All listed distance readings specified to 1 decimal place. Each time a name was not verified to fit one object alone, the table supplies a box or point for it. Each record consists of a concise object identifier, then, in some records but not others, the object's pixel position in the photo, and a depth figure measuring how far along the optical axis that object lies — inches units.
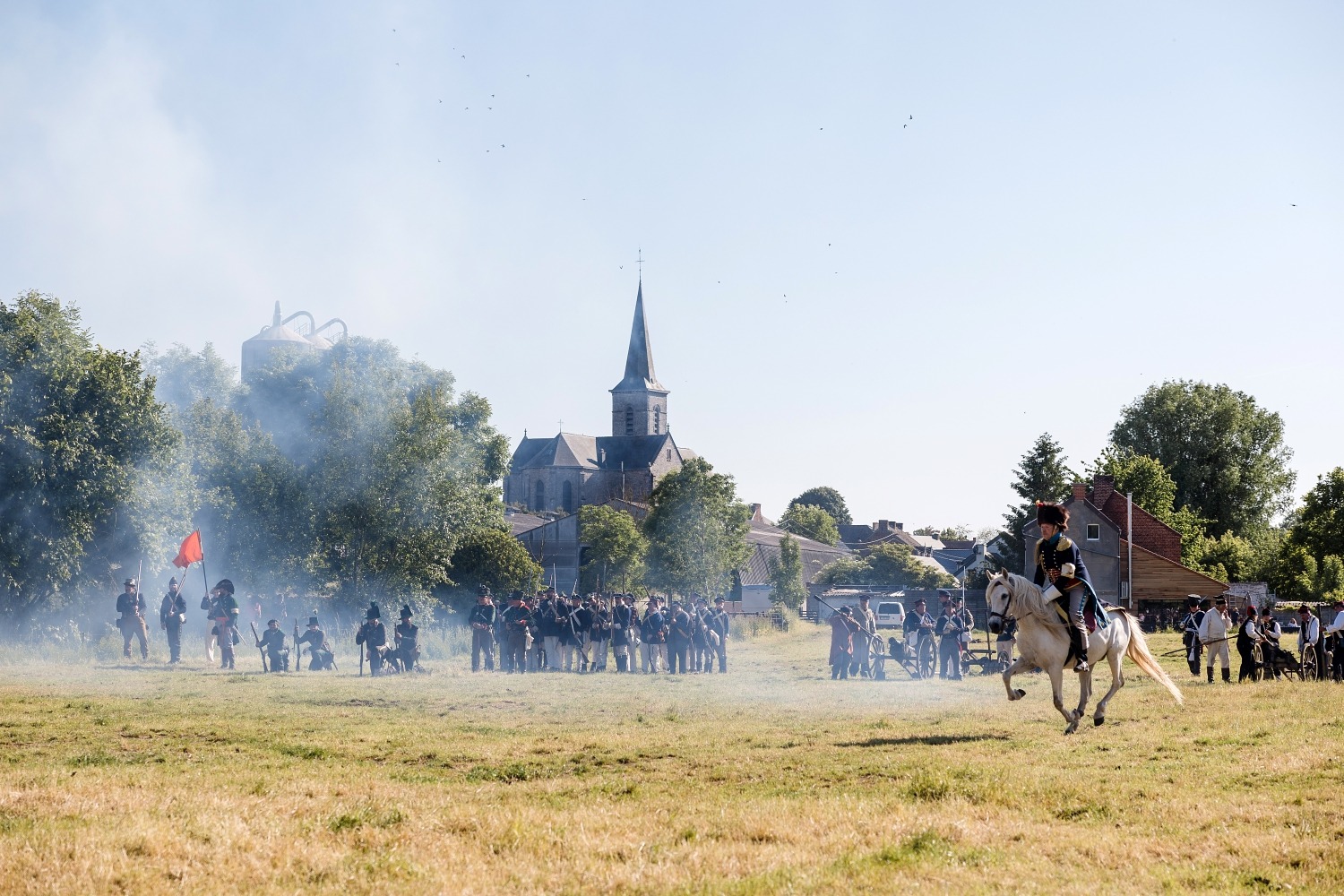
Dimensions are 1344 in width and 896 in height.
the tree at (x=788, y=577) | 3905.0
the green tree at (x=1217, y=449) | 3708.2
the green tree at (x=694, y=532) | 3277.6
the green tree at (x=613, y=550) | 3753.0
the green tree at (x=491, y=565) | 2664.9
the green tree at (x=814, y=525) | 5787.4
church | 6250.0
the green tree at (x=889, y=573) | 3978.8
